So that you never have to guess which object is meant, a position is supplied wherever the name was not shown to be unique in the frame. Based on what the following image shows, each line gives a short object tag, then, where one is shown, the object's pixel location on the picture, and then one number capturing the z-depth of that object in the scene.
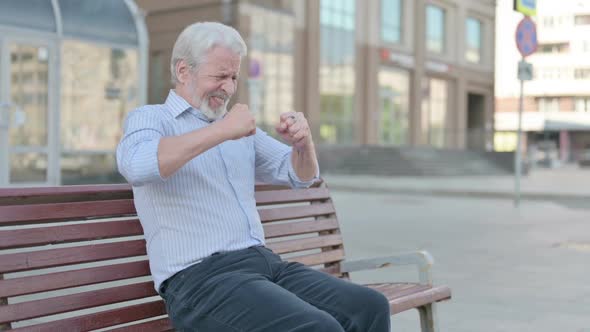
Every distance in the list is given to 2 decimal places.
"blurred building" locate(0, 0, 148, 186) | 13.14
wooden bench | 2.61
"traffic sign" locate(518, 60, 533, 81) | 14.25
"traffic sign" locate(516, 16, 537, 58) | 14.23
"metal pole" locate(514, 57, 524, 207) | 14.59
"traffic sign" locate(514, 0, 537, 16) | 14.30
